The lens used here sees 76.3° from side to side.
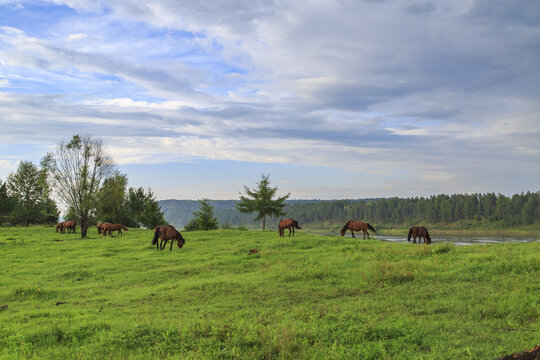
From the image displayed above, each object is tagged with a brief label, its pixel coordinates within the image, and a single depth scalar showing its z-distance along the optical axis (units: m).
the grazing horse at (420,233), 27.12
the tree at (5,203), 60.50
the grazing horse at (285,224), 30.25
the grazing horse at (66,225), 42.70
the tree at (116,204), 53.99
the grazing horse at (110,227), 40.25
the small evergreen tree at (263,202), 48.59
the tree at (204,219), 56.66
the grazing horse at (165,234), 25.03
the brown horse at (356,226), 29.24
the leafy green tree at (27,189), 65.41
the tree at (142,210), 65.75
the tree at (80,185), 38.91
